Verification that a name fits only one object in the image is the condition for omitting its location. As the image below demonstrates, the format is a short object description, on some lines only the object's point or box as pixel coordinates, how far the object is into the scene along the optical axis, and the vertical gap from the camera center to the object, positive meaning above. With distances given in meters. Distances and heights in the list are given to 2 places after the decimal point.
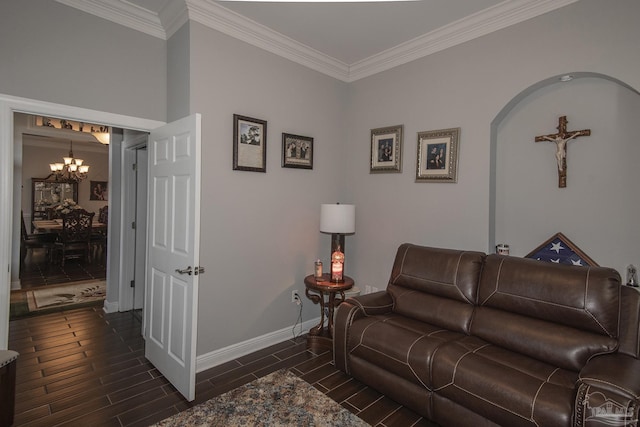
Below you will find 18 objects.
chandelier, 7.66 +0.76
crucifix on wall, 2.60 +0.54
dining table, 6.82 -0.54
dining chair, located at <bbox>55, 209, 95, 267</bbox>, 6.37 -0.64
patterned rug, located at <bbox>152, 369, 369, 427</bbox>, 1.21 -0.80
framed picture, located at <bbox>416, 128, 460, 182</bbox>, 3.07 +0.53
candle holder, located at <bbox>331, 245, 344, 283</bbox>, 3.28 -0.59
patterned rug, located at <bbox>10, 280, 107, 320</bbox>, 4.09 -1.35
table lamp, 3.28 -0.17
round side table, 3.13 -0.92
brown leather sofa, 1.65 -0.85
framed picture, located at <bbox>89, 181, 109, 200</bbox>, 9.23 +0.32
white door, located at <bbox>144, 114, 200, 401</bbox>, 2.34 -0.38
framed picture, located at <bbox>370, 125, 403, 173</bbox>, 3.51 +0.66
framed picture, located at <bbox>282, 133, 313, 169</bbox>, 3.42 +0.59
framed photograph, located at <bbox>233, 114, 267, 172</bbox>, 3.01 +0.58
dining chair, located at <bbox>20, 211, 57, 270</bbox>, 6.63 -0.86
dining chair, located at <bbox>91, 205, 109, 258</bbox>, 7.40 -0.81
